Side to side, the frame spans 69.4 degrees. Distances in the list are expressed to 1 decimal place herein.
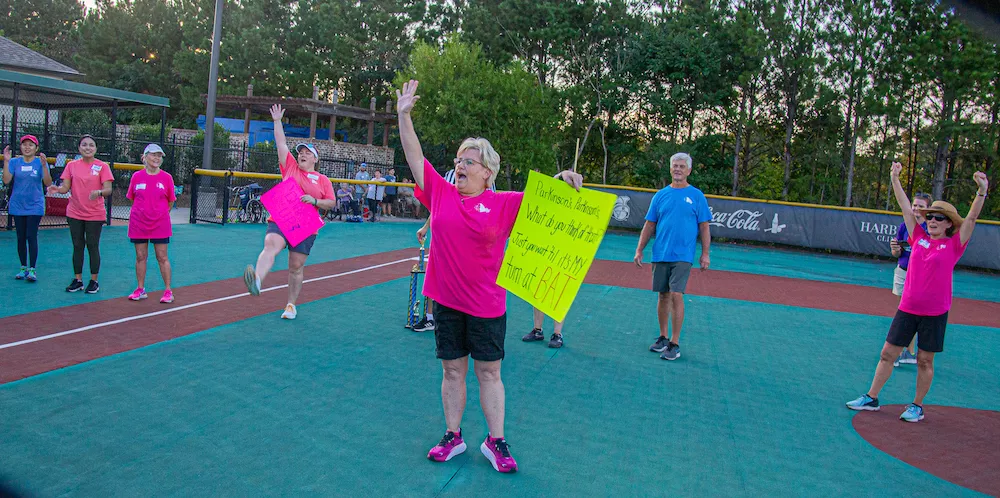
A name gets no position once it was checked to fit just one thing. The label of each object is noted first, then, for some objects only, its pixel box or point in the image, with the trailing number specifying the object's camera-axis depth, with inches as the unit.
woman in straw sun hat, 230.5
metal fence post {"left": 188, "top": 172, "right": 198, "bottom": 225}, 718.5
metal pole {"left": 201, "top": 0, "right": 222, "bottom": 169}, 722.8
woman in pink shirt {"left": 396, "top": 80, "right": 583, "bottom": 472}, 168.4
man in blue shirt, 294.5
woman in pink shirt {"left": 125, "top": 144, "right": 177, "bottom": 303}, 320.5
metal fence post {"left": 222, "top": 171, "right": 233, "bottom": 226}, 721.6
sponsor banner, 885.2
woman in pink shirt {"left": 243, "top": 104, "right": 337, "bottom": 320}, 314.9
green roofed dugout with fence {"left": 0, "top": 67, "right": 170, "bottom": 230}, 550.6
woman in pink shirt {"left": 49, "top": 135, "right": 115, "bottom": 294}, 343.6
